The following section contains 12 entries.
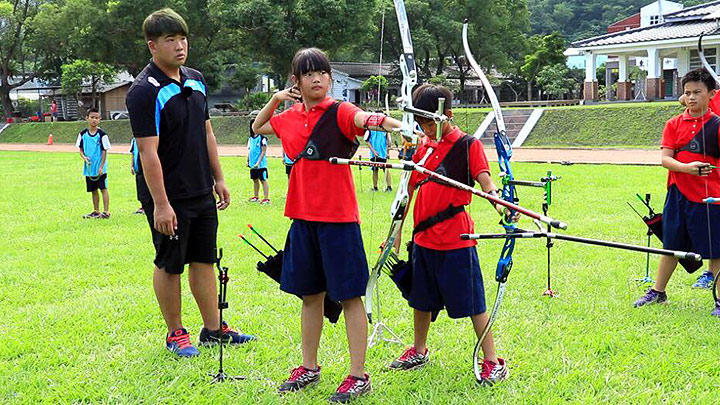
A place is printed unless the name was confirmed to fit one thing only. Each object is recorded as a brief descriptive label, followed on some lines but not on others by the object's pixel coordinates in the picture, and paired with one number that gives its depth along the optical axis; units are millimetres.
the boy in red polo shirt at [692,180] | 5082
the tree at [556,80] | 42594
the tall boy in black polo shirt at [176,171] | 4074
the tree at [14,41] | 47688
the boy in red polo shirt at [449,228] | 3838
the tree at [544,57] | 45125
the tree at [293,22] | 34938
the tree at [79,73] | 46781
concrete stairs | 27030
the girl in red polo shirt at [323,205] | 3598
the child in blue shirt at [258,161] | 11727
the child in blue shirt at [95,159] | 10727
